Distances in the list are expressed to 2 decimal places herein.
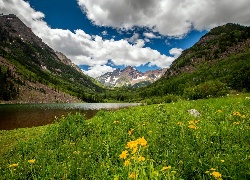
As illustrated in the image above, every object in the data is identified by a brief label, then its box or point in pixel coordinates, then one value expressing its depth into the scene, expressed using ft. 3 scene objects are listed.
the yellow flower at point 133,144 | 9.07
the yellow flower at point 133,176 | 8.54
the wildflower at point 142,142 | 9.05
